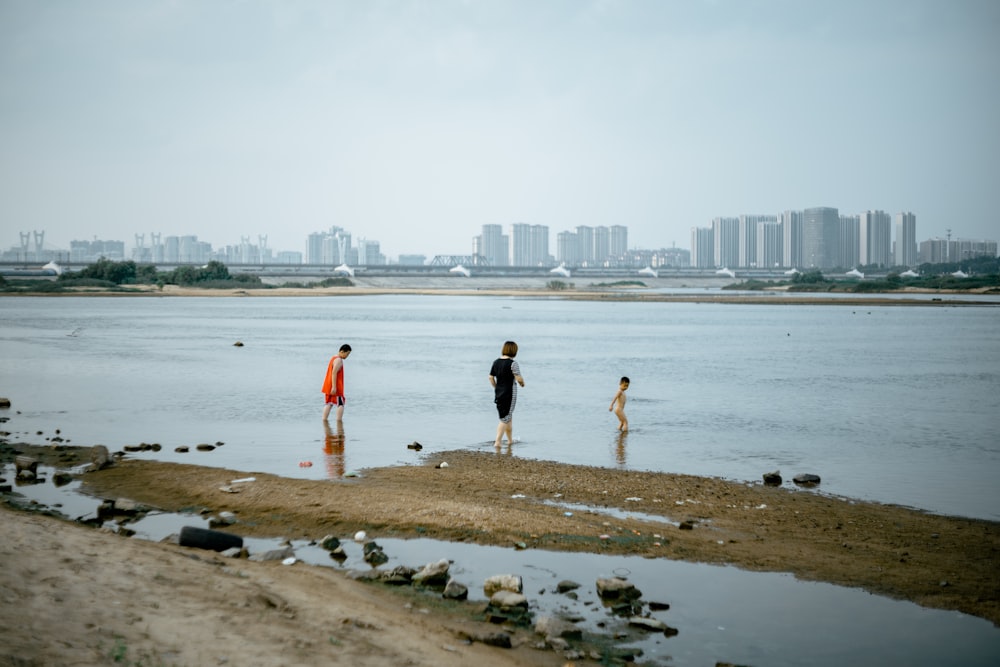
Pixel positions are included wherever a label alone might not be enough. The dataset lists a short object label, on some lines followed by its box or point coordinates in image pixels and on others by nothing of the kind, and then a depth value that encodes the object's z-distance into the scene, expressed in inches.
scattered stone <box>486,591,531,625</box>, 302.0
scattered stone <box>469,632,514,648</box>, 276.1
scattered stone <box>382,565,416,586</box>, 336.8
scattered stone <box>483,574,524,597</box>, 327.6
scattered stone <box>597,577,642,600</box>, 330.6
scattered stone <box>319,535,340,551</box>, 382.9
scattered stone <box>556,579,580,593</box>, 336.5
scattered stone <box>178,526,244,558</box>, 365.4
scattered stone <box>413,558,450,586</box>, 337.1
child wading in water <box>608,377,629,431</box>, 737.2
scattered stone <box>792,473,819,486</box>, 545.0
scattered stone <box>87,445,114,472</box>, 542.9
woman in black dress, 616.7
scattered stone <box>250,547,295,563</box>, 355.0
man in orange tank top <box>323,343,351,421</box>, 717.3
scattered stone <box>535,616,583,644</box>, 288.2
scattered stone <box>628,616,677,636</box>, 305.0
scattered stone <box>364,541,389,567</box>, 367.9
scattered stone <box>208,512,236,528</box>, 421.7
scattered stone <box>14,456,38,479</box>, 525.7
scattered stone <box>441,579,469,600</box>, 322.7
